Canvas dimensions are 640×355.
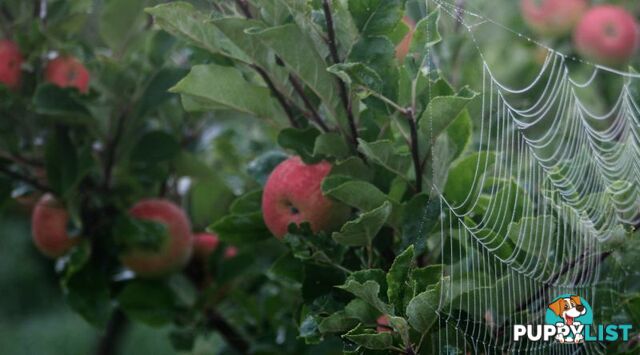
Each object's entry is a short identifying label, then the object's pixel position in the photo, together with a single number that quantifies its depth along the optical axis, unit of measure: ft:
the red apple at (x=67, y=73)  4.20
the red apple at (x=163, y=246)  4.15
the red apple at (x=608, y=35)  5.45
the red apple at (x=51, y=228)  4.08
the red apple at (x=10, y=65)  4.16
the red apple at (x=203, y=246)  4.62
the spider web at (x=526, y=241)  2.80
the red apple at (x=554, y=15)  5.73
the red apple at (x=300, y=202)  2.92
